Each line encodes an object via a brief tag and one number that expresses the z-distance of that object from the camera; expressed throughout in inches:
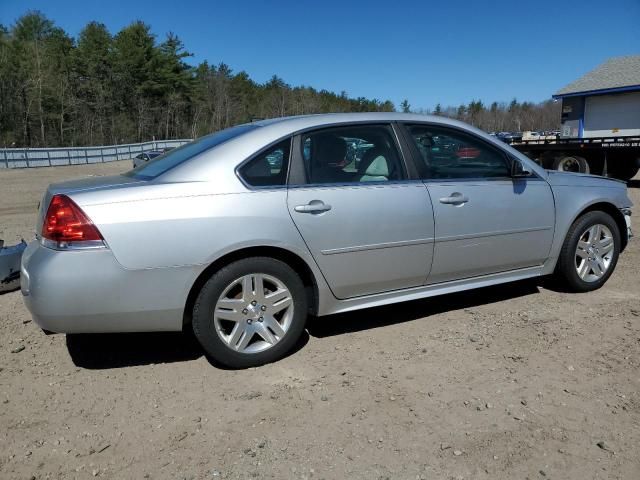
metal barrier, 1178.0
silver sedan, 115.6
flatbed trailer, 537.3
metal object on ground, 187.8
